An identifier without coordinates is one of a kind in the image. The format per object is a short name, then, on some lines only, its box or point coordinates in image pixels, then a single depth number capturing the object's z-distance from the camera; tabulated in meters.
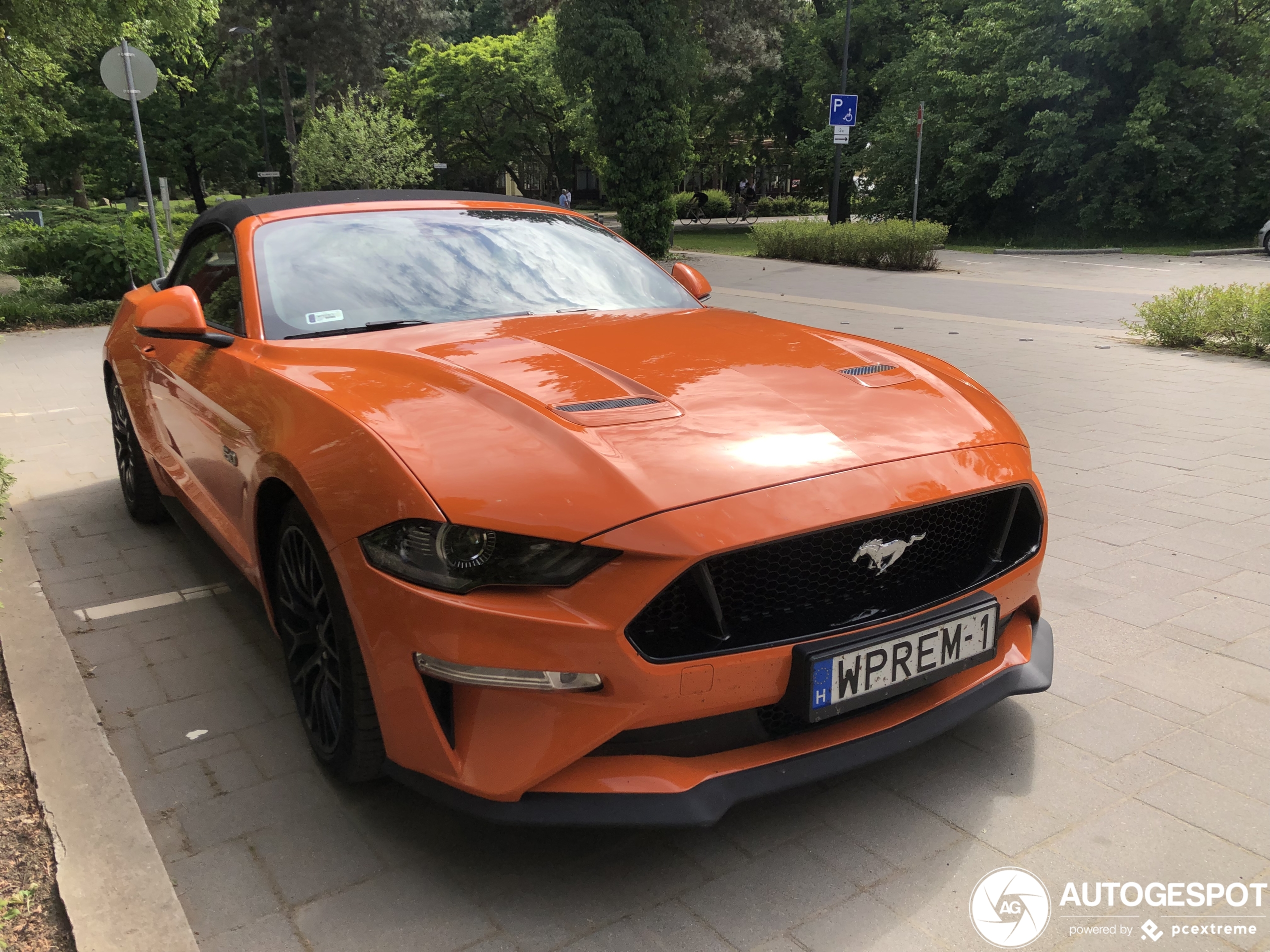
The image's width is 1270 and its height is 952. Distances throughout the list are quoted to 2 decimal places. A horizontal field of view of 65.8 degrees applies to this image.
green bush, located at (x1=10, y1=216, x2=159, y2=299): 14.48
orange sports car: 2.02
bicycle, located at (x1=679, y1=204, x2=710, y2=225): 39.25
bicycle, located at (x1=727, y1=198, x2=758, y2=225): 39.25
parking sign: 19.45
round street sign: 10.29
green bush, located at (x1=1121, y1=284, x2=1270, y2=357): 9.16
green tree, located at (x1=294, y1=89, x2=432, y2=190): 22.33
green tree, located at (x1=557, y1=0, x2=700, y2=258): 20.41
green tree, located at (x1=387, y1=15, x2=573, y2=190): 44.12
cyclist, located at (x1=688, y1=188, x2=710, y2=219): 39.16
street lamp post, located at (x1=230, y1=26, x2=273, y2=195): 35.94
